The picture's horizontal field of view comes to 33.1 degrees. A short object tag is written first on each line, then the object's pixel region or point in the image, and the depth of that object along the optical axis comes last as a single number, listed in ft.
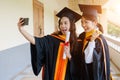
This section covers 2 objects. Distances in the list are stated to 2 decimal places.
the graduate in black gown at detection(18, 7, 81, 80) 6.63
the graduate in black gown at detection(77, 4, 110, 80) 6.44
